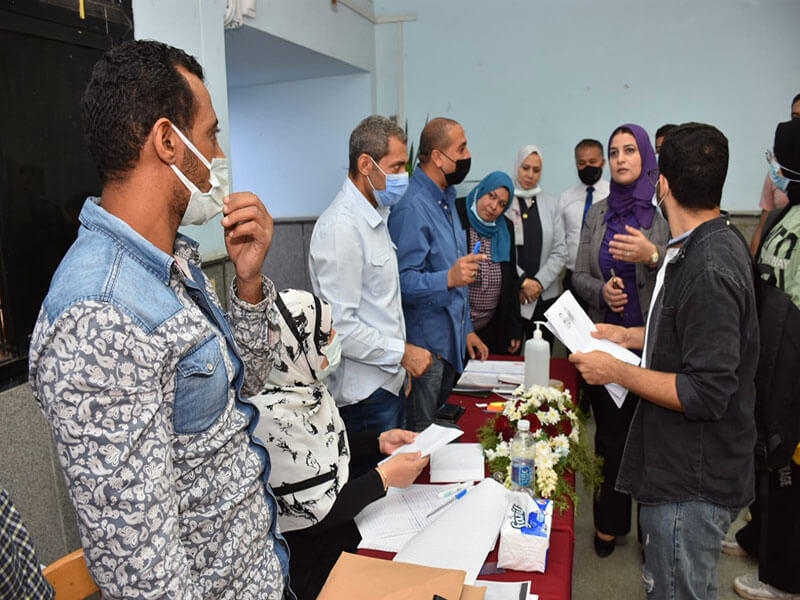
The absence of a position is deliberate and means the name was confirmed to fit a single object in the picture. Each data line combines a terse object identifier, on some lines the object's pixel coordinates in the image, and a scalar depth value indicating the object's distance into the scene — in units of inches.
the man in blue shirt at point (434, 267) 104.7
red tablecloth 45.9
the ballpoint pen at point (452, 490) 60.7
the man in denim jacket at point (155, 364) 29.5
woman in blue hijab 127.0
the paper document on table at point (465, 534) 48.5
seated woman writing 57.6
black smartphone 80.4
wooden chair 40.2
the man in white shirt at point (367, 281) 84.7
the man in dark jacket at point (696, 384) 57.3
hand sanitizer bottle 81.9
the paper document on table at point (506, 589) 44.7
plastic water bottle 58.4
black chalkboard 66.6
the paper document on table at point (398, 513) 56.4
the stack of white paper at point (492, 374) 93.1
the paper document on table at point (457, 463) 64.3
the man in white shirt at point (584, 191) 165.9
